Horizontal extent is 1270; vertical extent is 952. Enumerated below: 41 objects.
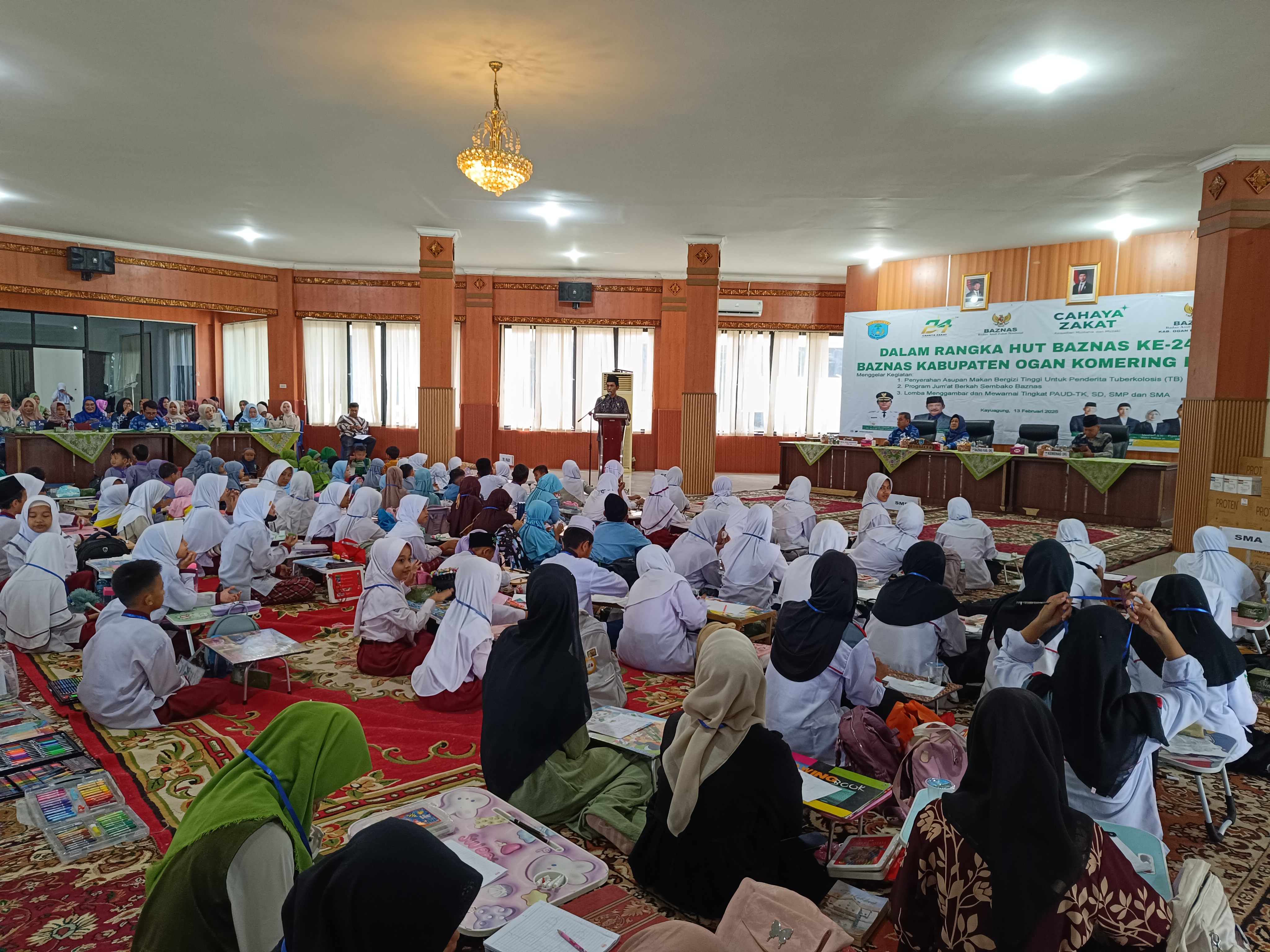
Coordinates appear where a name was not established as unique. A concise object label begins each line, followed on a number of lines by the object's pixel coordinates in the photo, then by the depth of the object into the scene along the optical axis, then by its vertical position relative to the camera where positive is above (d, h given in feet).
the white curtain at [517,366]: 49.88 +2.83
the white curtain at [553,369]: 49.78 +2.70
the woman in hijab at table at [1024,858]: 5.30 -2.90
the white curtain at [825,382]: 48.85 +2.37
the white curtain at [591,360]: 49.98 +3.32
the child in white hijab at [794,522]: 23.98 -3.04
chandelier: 20.95 +6.49
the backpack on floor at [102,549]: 18.99 -3.52
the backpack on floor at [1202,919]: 5.59 -3.40
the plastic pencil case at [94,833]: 8.66 -4.79
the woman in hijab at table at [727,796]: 7.08 -3.37
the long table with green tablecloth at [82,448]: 34.06 -2.18
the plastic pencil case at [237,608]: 14.59 -3.73
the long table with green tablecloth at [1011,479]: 30.71 -2.29
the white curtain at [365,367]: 49.42 +2.47
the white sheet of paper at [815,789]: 8.39 -3.87
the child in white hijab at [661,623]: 14.70 -3.76
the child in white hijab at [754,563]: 18.22 -3.25
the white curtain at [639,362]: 49.93 +3.27
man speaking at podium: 38.58 +0.16
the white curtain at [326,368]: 49.19 +2.29
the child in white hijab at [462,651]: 12.79 -3.83
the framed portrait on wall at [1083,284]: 36.22 +6.56
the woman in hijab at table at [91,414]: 37.78 -0.74
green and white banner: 34.55 +3.06
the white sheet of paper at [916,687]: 11.08 -3.66
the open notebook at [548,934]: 6.11 -4.02
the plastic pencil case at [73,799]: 9.22 -4.71
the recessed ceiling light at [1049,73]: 18.02 +8.10
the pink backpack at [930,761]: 8.41 -3.50
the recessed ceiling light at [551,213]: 33.12 +8.37
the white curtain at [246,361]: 49.11 +2.57
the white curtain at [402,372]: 49.62 +2.24
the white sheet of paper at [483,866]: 7.17 -4.07
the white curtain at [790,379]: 49.03 +2.49
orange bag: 10.30 -3.78
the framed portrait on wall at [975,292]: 39.52 +6.57
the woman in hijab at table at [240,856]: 5.03 -2.87
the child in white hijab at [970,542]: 21.07 -3.03
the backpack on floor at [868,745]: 9.86 -3.95
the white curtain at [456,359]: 48.62 +3.10
